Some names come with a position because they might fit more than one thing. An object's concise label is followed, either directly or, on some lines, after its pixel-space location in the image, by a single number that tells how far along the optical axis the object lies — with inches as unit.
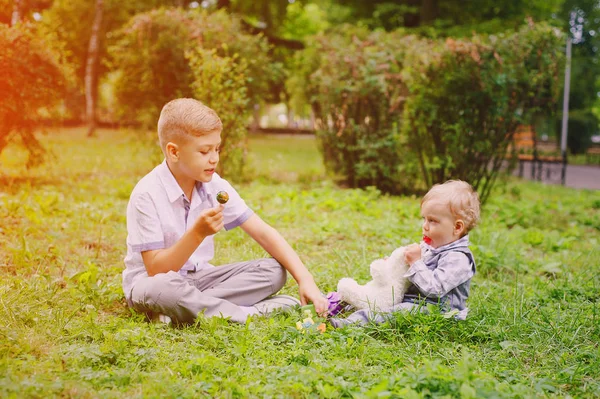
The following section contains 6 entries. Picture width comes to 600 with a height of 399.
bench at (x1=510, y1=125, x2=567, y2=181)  333.1
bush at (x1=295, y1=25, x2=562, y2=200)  301.3
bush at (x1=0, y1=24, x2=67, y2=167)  302.2
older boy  124.8
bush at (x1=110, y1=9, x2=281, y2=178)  336.8
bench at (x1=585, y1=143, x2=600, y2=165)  920.9
